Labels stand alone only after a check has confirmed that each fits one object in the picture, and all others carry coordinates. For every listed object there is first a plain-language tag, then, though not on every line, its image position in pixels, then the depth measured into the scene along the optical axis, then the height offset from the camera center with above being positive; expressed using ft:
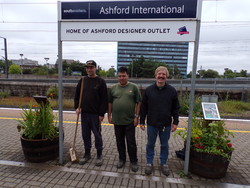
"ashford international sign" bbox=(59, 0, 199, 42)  9.28 +3.31
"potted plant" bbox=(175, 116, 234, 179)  9.90 -4.25
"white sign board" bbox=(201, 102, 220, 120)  11.20 -2.11
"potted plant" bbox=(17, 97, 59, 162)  11.30 -4.29
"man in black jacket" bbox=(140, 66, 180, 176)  9.88 -2.04
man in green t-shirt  10.44 -2.04
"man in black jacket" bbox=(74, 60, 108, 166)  11.10 -1.81
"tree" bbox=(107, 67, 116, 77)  225.29 +7.83
